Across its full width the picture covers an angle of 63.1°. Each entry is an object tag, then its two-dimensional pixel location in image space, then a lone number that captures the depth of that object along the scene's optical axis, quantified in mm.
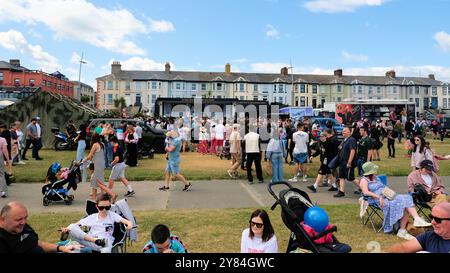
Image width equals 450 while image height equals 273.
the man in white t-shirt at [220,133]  16858
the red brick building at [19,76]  74250
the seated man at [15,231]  3264
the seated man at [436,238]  3307
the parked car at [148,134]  17528
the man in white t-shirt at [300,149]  10623
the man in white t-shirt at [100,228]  4281
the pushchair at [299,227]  4004
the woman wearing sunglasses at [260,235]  4066
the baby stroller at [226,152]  16203
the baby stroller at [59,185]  8180
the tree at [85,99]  80050
